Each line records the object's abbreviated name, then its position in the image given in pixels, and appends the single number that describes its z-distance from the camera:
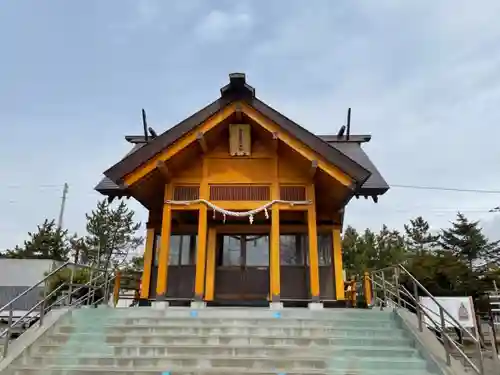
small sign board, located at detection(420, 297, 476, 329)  14.88
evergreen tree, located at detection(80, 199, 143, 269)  41.12
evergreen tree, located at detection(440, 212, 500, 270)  41.00
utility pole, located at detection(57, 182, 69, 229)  41.28
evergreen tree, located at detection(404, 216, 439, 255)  49.09
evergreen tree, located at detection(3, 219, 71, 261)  37.06
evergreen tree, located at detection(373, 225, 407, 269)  37.69
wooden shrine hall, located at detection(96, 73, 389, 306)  8.98
